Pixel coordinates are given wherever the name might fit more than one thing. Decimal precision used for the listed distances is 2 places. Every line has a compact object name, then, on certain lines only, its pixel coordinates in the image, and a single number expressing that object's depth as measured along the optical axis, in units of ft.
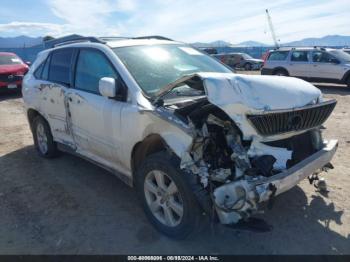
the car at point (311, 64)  47.14
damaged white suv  9.52
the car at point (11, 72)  44.32
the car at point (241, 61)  95.22
